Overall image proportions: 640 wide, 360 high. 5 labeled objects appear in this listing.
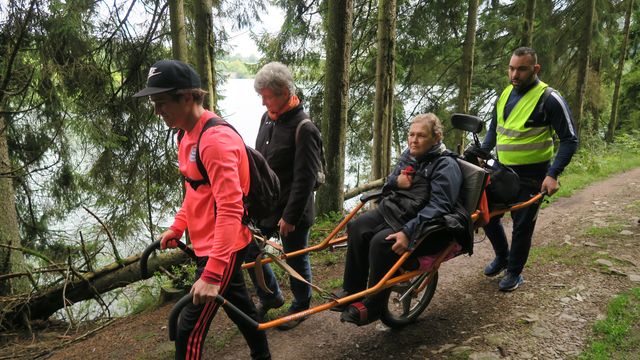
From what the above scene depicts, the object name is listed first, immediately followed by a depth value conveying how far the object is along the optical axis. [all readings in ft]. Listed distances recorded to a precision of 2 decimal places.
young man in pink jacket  6.95
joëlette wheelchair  9.22
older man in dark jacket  10.14
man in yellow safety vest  11.95
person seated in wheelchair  9.94
